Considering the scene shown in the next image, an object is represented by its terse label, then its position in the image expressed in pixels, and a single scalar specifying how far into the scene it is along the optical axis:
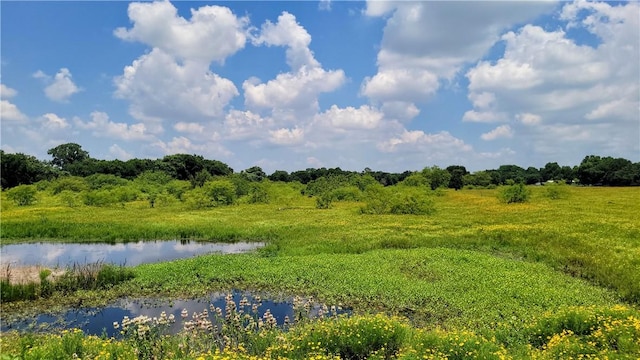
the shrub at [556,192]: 59.88
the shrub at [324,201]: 53.83
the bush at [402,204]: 43.59
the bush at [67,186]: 66.75
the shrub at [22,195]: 53.12
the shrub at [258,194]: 61.12
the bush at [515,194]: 53.97
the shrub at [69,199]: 51.33
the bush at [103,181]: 74.65
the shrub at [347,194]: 65.75
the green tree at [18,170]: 74.06
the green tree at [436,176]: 90.94
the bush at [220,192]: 57.50
